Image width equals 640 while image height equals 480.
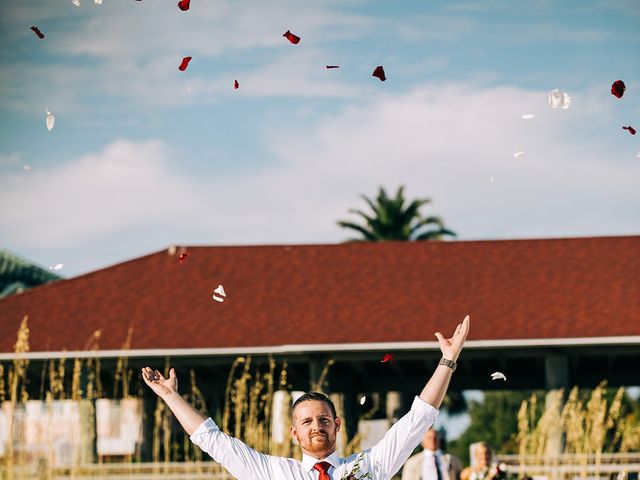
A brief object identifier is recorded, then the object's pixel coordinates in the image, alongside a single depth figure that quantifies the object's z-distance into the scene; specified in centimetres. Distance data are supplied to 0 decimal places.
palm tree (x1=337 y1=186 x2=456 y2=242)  4512
